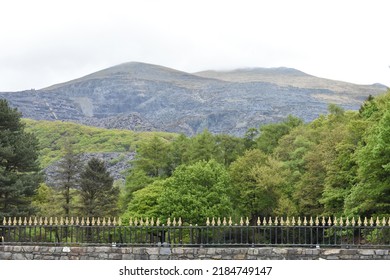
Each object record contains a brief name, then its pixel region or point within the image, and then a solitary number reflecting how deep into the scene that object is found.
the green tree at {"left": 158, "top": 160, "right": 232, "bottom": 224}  47.22
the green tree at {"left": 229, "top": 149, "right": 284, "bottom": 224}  53.56
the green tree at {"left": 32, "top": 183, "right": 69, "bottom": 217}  55.54
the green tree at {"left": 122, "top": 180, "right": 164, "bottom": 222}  49.56
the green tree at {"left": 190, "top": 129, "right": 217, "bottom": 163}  64.06
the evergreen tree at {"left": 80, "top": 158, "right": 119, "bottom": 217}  55.72
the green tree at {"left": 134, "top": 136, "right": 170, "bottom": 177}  64.81
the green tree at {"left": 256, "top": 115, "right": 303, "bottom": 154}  72.75
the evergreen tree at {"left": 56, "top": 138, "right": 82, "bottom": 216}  58.30
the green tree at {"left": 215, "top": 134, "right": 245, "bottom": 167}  69.93
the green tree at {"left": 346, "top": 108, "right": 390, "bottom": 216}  32.00
